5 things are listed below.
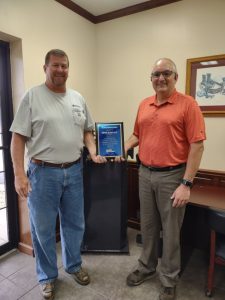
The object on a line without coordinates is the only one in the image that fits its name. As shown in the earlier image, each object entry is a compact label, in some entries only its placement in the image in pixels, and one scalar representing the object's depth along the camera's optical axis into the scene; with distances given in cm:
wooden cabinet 271
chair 156
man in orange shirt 153
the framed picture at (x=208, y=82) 218
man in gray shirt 158
